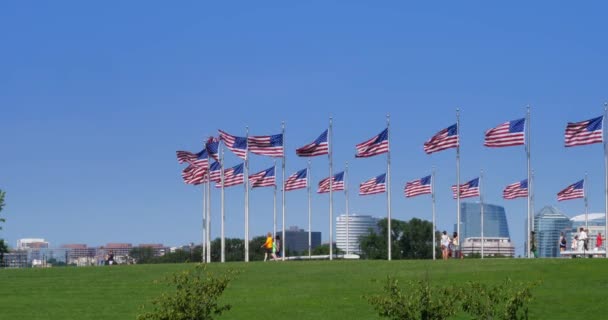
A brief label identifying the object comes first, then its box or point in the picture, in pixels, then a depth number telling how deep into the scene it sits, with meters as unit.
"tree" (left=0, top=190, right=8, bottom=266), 100.47
